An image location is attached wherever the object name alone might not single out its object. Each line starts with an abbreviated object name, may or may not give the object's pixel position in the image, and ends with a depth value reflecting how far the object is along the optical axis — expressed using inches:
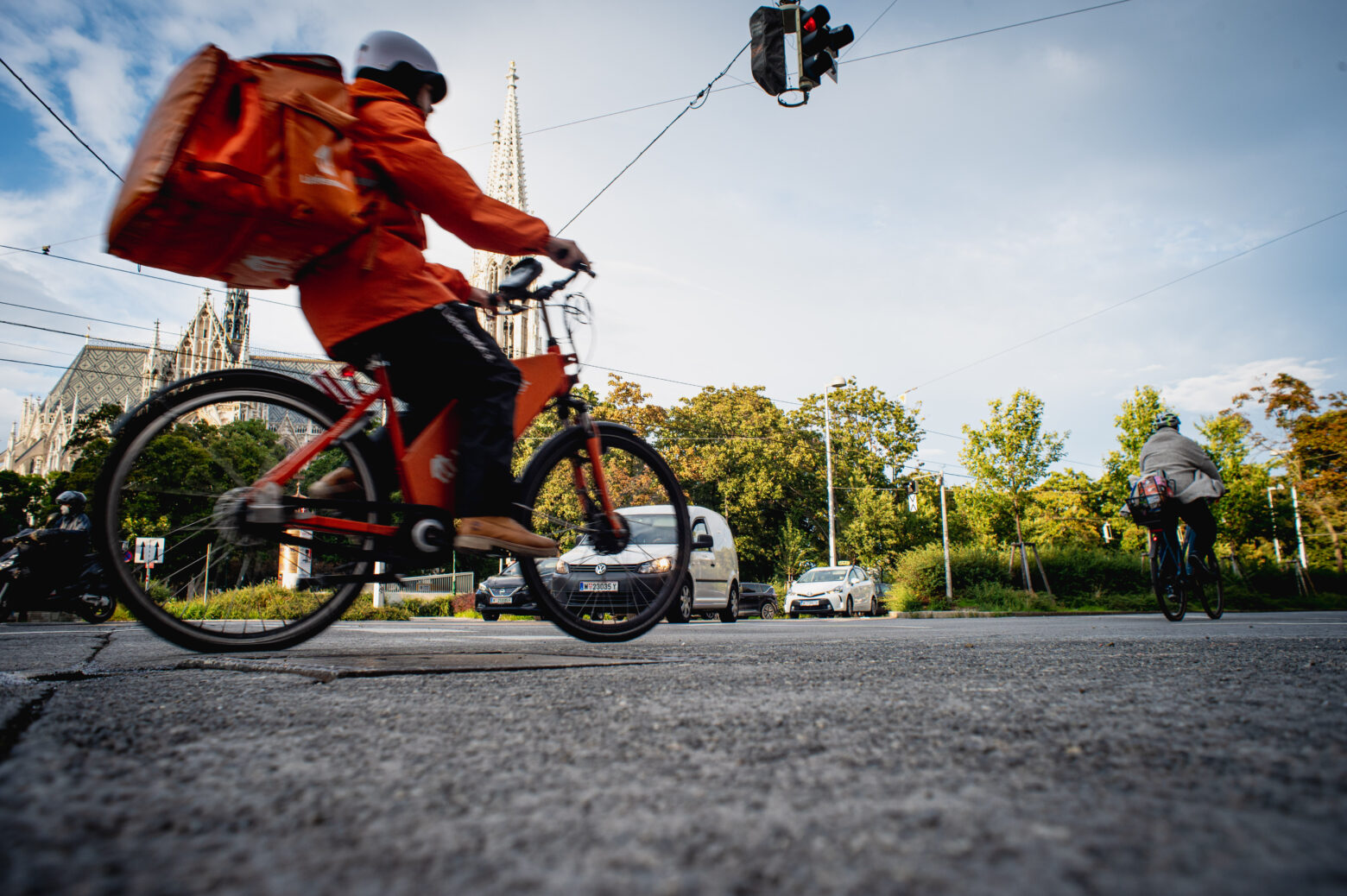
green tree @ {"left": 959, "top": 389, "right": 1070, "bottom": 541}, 1091.9
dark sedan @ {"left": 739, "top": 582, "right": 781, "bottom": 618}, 843.4
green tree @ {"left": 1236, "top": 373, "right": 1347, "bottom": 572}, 800.3
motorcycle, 352.8
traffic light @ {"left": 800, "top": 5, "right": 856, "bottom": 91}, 313.6
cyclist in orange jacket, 98.8
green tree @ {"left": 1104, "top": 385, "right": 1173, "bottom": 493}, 1092.5
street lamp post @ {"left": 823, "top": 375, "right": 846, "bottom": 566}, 1334.9
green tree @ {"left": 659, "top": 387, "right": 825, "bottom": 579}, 1460.4
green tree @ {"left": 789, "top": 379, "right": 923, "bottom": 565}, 1560.0
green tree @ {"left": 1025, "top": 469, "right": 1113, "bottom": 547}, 1117.1
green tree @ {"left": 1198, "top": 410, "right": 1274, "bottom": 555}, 1131.3
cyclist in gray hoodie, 274.5
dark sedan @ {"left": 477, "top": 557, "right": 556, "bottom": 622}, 557.0
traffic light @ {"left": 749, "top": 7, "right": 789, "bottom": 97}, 318.0
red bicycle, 97.1
